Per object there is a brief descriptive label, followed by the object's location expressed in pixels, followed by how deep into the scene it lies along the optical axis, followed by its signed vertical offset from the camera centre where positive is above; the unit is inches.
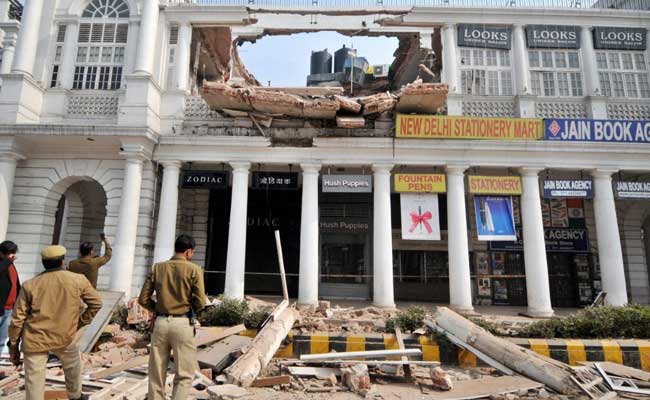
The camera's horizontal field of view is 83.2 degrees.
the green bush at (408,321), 338.3 -55.5
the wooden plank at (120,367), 241.1 -74.4
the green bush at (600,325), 323.3 -55.5
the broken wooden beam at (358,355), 262.8 -67.6
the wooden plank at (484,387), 226.4 -79.9
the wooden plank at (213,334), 287.0 -61.9
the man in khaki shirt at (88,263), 260.8 -4.0
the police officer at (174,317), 172.9 -28.0
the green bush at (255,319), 344.2 -55.8
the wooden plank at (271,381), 238.5 -78.5
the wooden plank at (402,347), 259.1 -67.5
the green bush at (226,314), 353.1 -53.3
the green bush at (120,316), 384.5 -61.0
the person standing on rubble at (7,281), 226.5 -15.4
